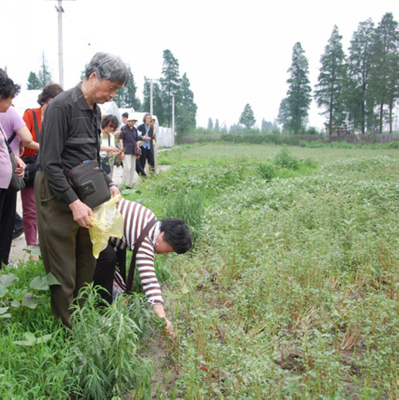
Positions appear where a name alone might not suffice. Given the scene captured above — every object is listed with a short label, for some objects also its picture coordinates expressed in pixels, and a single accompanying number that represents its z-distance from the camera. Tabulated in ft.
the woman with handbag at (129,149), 31.63
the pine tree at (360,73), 163.53
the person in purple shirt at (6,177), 10.99
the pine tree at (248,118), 337.52
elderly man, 8.01
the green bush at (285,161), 46.85
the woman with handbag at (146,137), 35.83
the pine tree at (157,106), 225.97
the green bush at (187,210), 17.80
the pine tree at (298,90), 188.14
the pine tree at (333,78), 170.71
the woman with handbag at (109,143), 22.06
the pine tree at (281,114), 337.35
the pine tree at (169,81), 225.97
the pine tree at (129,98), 234.52
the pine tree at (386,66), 148.97
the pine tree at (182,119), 209.77
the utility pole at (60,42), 55.01
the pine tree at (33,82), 229.66
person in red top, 14.80
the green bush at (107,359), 7.13
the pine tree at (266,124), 490.98
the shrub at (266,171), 37.20
